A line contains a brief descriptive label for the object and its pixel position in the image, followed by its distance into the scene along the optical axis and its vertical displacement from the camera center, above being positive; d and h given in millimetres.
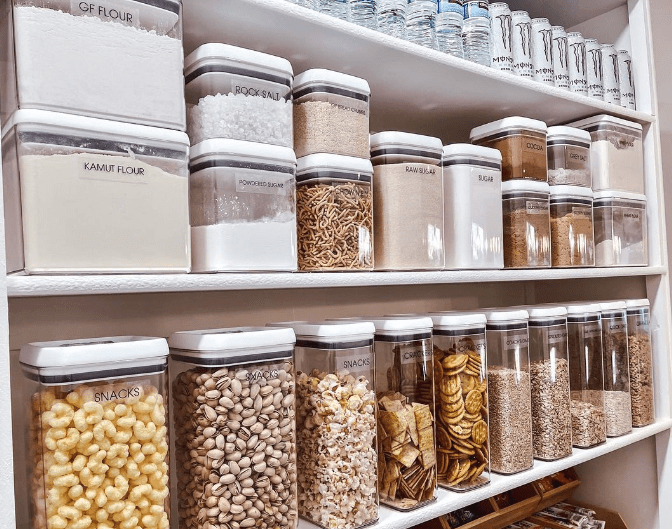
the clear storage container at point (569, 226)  1634 +92
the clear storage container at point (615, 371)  1686 -295
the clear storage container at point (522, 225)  1539 +95
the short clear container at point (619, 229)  1720 +85
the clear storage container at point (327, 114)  1188 +297
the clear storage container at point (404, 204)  1274 +131
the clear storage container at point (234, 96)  1056 +305
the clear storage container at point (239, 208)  1032 +113
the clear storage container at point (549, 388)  1531 -301
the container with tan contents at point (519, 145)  1559 +294
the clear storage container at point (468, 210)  1404 +126
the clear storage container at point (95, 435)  852 -209
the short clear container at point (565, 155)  1647 +277
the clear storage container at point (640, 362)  1764 -287
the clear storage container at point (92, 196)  849 +122
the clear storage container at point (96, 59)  858 +316
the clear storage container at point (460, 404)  1339 -290
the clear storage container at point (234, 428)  987 -240
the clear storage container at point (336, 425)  1135 -275
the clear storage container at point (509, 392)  1435 -290
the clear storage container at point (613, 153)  1736 +295
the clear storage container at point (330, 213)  1170 +109
